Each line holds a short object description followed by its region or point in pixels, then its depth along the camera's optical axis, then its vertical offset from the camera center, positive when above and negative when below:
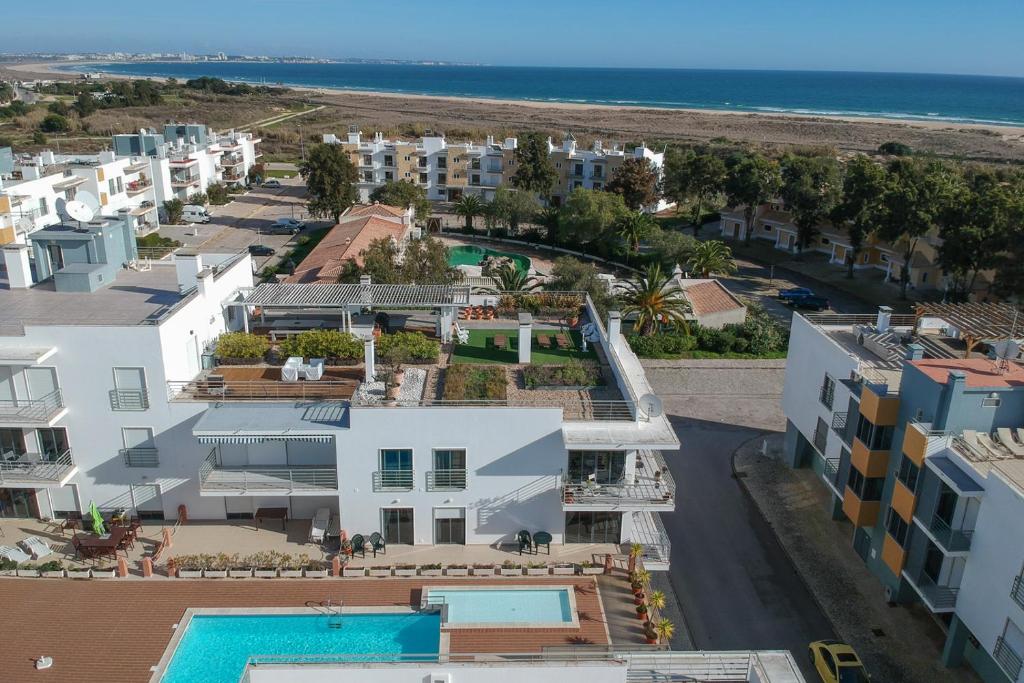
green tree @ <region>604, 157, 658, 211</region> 72.69 -8.82
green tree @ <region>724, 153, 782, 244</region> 69.19 -8.01
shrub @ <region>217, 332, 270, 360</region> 28.19 -9.68
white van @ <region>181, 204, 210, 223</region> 77.94 -13.65
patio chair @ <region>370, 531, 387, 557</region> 24.80 -14.55
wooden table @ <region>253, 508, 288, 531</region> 26.64 -14.82
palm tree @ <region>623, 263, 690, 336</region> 43.97 -12.11
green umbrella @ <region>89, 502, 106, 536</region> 24.81 -14.17
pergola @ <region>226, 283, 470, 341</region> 29.53 -8.36
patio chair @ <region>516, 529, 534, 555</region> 24.83 -14.40
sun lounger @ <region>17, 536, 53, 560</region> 24.55 -14.90
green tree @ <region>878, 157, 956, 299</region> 52.19 -7.40
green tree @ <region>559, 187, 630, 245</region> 65.56 -10.74
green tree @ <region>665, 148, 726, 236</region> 73.81 -8.56
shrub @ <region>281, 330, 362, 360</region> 28.06 -9.51
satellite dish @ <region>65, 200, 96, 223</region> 29.84 -5.23
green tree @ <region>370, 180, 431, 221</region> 71.94 -10.64
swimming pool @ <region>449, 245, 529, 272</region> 66.38 -14.84
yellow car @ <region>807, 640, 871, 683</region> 20.19 -14.93
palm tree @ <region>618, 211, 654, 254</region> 64.62 -11.43
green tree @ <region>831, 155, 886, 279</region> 56.81 -7.81
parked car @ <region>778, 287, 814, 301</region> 56.26 -14.52
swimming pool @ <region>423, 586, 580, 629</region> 21.88 -14.97
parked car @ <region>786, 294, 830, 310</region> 55.31 -14.86
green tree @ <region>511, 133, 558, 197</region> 78.75 -8.19
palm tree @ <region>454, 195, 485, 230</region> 74.69 -11.77
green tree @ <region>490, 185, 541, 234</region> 71.75 -11.14
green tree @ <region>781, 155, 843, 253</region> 65.25 -8.17
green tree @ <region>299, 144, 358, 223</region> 73.38 -9.27
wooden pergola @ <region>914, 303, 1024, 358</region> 26.75 -8.12
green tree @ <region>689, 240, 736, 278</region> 56.97 -12.29
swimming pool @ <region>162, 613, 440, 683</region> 20.11 -15.09
